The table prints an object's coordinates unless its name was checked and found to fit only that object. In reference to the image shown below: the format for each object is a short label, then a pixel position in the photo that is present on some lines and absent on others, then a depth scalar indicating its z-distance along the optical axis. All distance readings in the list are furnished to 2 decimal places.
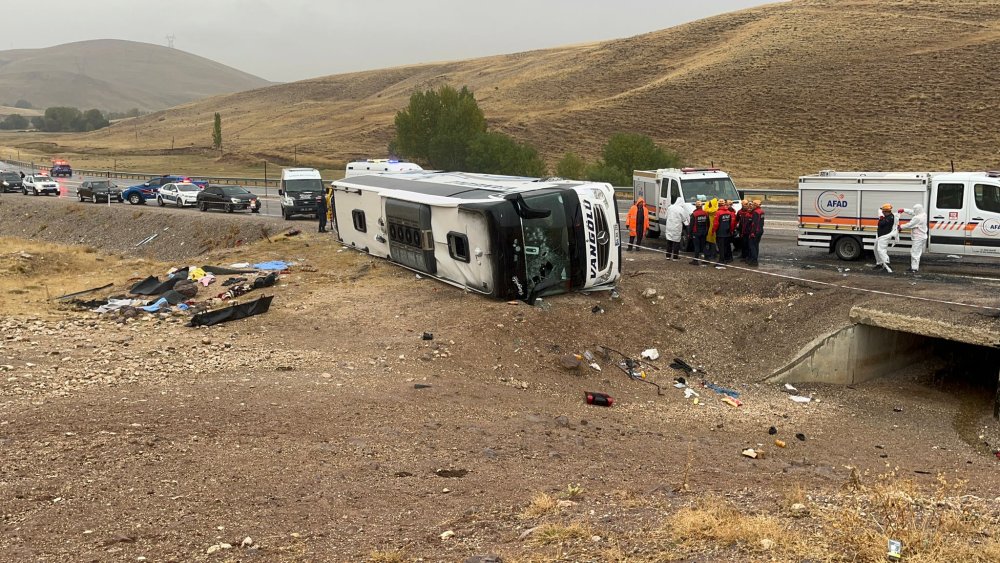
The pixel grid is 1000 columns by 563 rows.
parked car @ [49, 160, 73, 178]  71.56
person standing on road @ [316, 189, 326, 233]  27.55
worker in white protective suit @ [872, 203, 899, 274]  17.02
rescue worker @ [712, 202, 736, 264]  18.16
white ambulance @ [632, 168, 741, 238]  22.09
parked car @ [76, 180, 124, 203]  43.59
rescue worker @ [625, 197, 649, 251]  22.06
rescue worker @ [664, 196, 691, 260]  19.44
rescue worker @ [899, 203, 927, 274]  16.88
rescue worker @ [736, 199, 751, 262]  18.50
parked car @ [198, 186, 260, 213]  37.09
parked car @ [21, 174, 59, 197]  49.69
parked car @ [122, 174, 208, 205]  42.84
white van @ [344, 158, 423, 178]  30.28
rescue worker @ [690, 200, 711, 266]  18.59
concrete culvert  13.73
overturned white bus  14.76
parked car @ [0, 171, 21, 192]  52.50
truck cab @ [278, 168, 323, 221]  33.19
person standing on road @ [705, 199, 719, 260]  18.59
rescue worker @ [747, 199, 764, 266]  18.42
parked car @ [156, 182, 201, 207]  40.44
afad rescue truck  17.14
